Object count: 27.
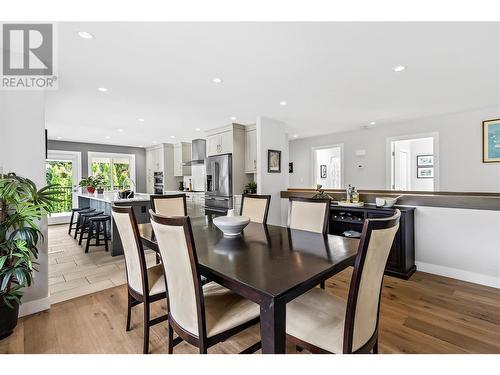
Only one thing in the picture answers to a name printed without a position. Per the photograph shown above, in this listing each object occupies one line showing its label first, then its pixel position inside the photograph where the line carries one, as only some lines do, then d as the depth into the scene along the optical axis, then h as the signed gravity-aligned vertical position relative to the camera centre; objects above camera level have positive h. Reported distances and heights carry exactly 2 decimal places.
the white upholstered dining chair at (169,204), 2.90 -0.21
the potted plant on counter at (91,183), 5.46 +0.09
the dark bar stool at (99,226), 4.11 -0.70
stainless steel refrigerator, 4.93 +0.03
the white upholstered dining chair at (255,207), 2.74 -0.24
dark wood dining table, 1.01 -0.42
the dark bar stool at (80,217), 4.87 -0.61
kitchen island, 3.88 -0.36
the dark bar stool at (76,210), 5.16 -0.48
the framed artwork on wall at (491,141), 4.00 +0.70
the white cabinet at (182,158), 7.32 +0.86
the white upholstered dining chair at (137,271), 1.64 -0.60
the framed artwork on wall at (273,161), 4.64 +0.47
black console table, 2.93 -0.65
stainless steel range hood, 6.19 +0.90
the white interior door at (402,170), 5.52 +0.34
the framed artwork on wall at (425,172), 5.98 +0.31
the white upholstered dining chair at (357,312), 1.07 -0.66
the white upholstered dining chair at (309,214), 2.29 -0.28
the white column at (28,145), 2.11 +0.37
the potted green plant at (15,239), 1.85 -0.40
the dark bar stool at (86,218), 4.49 -0.57
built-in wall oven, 7.59 +0.14
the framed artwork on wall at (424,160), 6.00 +0.59
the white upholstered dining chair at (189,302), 1.19 -0.62
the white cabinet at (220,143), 5.02 +0.91
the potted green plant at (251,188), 4.98 -0.04
